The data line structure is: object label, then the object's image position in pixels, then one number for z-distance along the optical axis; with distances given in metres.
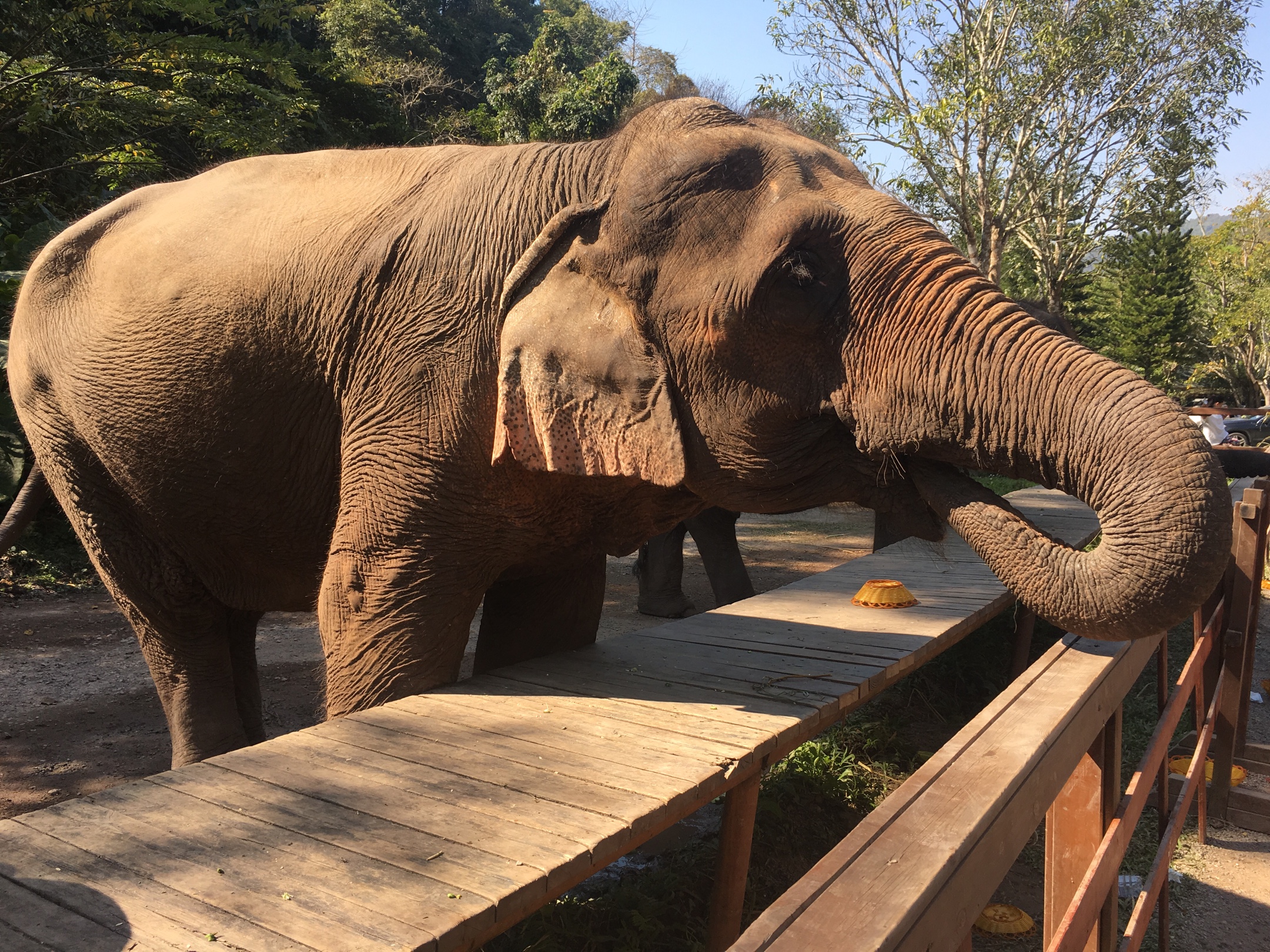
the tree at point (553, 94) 21.11
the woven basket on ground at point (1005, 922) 4.07
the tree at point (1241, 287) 40.66
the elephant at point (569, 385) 2.19
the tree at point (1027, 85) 18.69
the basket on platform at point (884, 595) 4.70
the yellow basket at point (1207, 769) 5.39
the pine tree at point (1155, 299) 36.75
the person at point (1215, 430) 14.16
